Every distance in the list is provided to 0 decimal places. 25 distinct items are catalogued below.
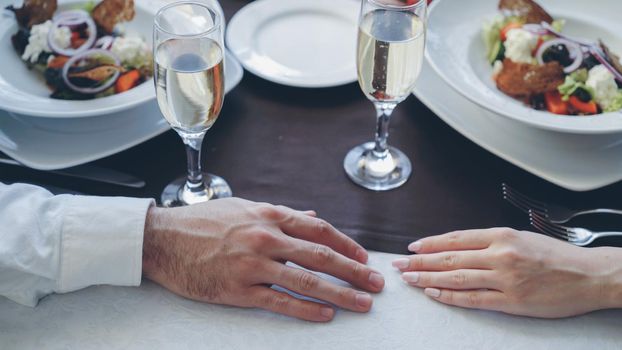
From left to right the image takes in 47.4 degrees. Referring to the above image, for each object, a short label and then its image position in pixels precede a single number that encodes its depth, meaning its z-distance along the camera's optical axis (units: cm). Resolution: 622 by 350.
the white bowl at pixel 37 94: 116
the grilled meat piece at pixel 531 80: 128
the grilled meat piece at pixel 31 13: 136
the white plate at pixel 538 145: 119
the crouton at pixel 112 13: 136
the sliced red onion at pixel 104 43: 133
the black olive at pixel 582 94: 126
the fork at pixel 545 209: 112
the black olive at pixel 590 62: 131
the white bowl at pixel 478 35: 125
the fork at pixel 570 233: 109
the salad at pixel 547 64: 126
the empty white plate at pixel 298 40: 137
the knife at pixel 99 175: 116
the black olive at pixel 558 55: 133
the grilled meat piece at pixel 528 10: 140
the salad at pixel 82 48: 126
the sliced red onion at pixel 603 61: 128
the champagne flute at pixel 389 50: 107
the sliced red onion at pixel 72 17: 136
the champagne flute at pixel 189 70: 100
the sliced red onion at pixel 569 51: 131
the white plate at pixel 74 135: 119
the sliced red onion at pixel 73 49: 132
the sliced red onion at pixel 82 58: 125
